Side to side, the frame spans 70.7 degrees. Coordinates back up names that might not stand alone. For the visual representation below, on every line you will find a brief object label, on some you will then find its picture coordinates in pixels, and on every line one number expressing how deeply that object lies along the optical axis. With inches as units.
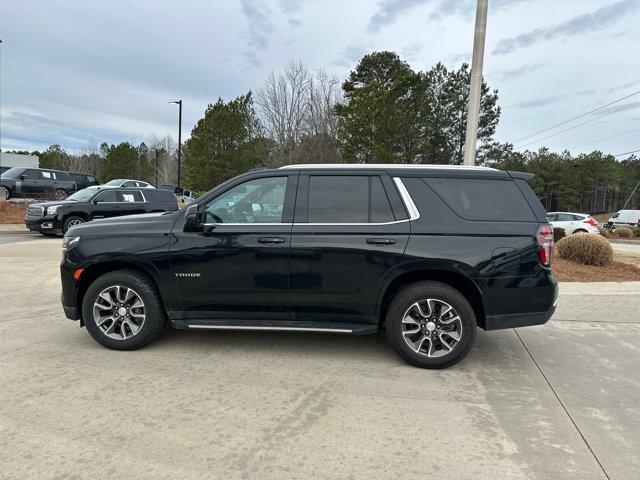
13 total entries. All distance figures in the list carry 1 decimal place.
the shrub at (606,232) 1172.2
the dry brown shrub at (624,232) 1154.0
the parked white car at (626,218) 1547.7
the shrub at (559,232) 755.4
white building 2041.1
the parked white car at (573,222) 983.0
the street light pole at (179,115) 1247.4
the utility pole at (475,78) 333.1
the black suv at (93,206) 561.3
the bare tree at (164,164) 3002.0
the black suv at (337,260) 164.9
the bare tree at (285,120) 1387.8
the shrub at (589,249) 399.2
